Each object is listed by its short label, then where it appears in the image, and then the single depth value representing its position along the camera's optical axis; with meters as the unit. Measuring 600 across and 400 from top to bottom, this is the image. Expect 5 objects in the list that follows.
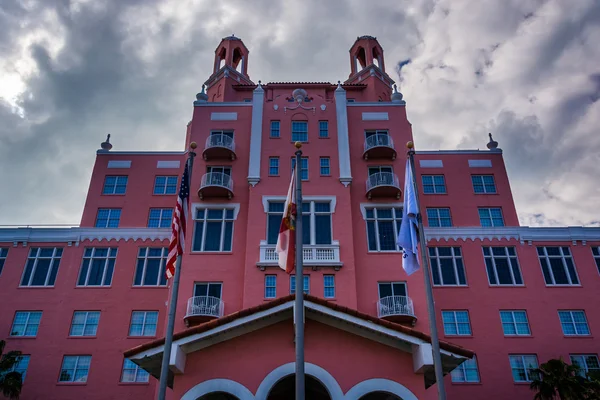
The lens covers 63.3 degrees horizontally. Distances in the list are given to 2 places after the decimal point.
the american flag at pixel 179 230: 16.94
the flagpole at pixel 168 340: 14.19
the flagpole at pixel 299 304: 12.97
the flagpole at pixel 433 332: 13.48
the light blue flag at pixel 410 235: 16.17
